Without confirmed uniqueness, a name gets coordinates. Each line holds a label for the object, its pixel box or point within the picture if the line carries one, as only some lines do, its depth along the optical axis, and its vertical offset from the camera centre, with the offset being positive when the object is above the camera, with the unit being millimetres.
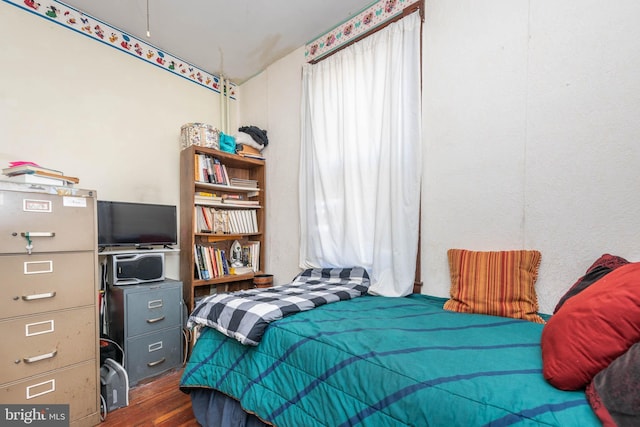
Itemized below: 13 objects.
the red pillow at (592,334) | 705 -328
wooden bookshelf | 2404 -20
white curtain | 1841 +363
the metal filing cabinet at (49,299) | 1353 -449
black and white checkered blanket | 1319 -507
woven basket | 2455 +646
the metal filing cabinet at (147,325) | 1946 -825
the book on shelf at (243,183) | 2728 +260
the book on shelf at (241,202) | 2622 +69
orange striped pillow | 1401 -391
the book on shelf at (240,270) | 2650 -569
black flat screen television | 2027 -110
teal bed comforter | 735 -522
